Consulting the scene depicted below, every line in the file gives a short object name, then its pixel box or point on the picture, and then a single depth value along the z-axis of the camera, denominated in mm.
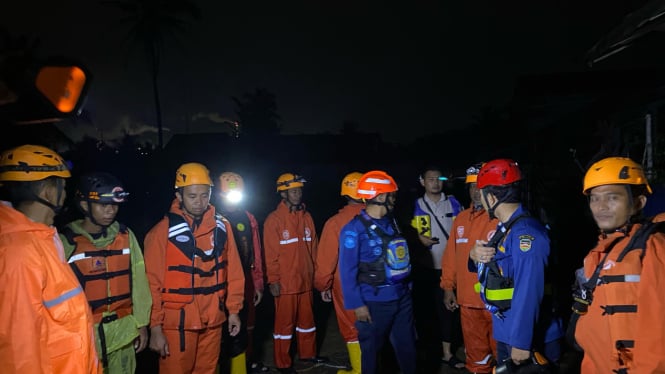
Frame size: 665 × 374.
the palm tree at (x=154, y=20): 28062
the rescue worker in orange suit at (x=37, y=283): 1988
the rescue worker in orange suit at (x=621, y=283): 2043
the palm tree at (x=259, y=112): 45094
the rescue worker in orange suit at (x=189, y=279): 3697
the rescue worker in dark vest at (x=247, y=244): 5418
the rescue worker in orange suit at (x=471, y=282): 4367
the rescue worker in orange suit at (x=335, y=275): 4879
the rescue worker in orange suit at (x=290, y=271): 5555
